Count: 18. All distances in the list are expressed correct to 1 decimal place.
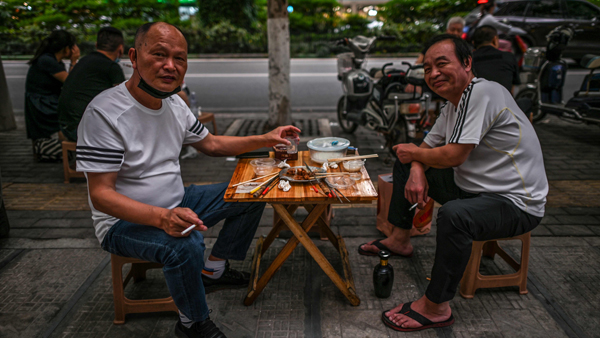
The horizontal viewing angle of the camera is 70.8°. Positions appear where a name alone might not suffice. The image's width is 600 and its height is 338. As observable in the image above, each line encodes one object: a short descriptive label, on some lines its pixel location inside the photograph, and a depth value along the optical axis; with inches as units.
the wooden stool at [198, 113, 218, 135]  212.5
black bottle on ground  99.6
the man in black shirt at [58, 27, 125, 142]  170.2
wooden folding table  85.1
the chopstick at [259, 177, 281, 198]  86.4
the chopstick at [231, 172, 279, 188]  92.0
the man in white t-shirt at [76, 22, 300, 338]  77.4
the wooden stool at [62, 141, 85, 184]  176.2
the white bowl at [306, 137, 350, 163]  106.4
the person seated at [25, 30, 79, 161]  199.6
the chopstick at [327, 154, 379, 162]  101.7
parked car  423.2
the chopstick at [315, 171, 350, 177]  95.0
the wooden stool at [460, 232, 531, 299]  100.5
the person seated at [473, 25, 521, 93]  182.2
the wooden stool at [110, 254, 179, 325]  92.4
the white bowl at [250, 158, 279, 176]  99.0
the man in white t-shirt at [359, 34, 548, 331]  88.2
